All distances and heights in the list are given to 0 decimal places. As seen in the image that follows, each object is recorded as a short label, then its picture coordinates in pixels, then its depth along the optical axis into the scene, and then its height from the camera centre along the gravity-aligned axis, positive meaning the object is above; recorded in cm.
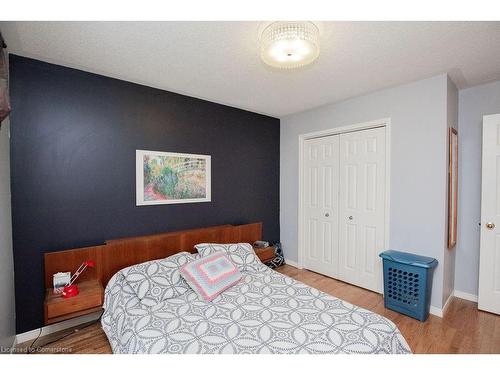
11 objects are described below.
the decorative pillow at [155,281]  193 -85
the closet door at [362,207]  288 -32
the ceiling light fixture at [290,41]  150 +92
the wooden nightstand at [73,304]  183 -97
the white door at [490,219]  240 -39
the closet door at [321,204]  333 -33
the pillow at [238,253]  251 -79
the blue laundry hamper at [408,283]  232 -103
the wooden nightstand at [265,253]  320 -98
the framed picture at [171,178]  259 +6
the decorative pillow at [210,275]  199 -83
